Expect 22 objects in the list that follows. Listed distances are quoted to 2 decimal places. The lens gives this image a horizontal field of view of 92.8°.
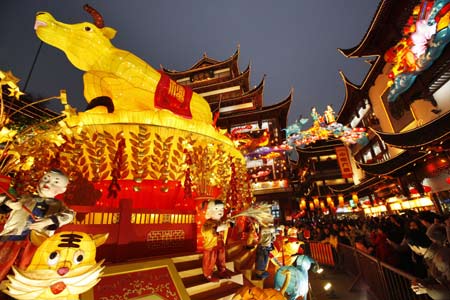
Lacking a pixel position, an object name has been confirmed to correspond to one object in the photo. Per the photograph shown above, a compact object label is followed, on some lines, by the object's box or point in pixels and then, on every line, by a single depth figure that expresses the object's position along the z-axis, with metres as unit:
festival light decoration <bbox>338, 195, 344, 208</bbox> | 19.66
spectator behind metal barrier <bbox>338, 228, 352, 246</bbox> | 8.27
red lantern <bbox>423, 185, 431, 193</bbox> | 10.02
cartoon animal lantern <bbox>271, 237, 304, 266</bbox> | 4.38
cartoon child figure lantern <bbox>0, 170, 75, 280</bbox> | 1.97
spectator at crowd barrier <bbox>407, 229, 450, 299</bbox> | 2.25
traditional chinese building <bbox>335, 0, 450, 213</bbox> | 8.31
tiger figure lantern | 1.59
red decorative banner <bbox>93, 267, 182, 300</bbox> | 2.29
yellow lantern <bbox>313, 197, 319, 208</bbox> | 23.12
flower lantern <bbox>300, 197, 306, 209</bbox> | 24.72
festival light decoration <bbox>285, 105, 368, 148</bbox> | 18.42
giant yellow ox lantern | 4.88
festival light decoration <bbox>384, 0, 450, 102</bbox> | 8.69
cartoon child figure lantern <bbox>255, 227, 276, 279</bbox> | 3.83
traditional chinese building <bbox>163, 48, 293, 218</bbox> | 19.91
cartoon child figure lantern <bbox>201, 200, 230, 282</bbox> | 3.09
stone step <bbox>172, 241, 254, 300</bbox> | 2.96
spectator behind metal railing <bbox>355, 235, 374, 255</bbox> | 5.58
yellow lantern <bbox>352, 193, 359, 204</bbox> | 17.46
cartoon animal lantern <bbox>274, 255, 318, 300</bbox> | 3.32
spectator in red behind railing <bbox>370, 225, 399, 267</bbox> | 4.53
